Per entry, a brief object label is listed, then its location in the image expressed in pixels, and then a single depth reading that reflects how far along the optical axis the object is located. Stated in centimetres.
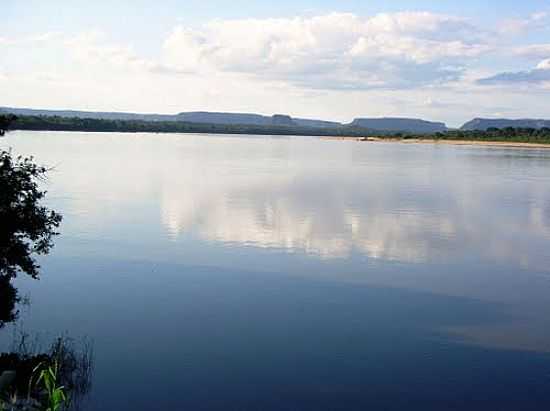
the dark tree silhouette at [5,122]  1026
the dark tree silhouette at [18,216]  964
